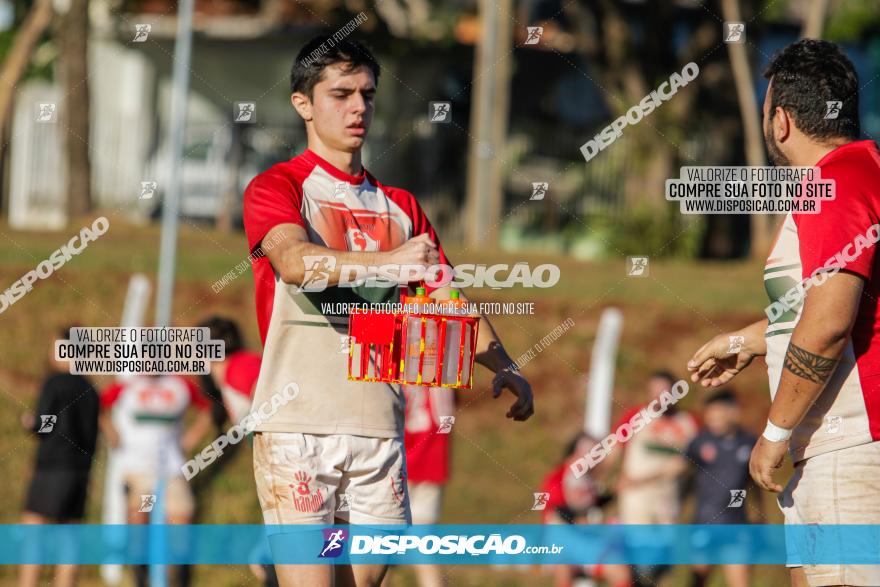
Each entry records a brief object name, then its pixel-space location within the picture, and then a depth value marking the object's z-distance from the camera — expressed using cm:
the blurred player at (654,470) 1995
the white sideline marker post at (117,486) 1997
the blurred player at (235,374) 1505
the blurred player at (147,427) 1933
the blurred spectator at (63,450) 1814
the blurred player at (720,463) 1905
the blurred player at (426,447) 1683
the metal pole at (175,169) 1584
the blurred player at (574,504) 1880
